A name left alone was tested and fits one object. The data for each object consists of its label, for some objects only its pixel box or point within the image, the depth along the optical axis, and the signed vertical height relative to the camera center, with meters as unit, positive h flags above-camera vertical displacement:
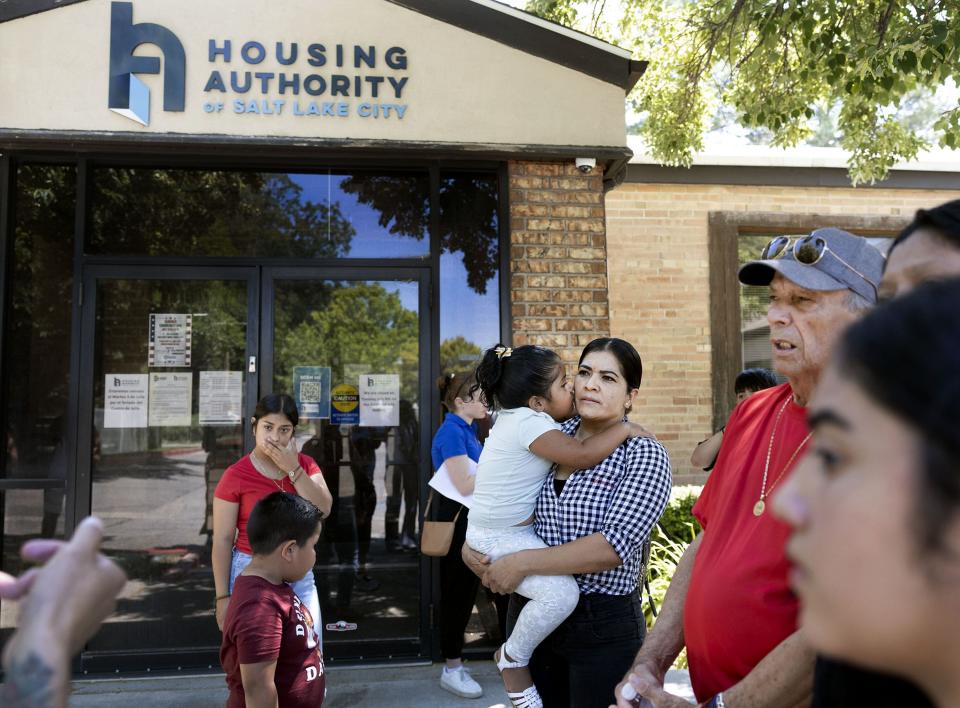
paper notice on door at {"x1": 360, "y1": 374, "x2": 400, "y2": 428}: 5.12 -0.12
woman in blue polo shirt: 4.52 -0.92
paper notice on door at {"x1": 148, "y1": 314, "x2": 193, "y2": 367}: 5.04 +0.36
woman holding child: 2.45 -0.55
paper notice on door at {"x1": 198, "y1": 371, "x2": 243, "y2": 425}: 5.04 -0.09
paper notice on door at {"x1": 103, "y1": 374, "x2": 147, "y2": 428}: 4.95 -0.09
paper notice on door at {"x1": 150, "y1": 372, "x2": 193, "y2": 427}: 5.01 -0.07
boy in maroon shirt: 2.41 -0.83
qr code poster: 5.09 -0.01
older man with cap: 1.64 -0.34
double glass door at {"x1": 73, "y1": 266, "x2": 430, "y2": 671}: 4.91 -0.24
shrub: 6.11 -1.15
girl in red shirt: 3.59 -0.52
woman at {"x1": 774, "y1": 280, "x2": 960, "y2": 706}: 0.69 -0.12
